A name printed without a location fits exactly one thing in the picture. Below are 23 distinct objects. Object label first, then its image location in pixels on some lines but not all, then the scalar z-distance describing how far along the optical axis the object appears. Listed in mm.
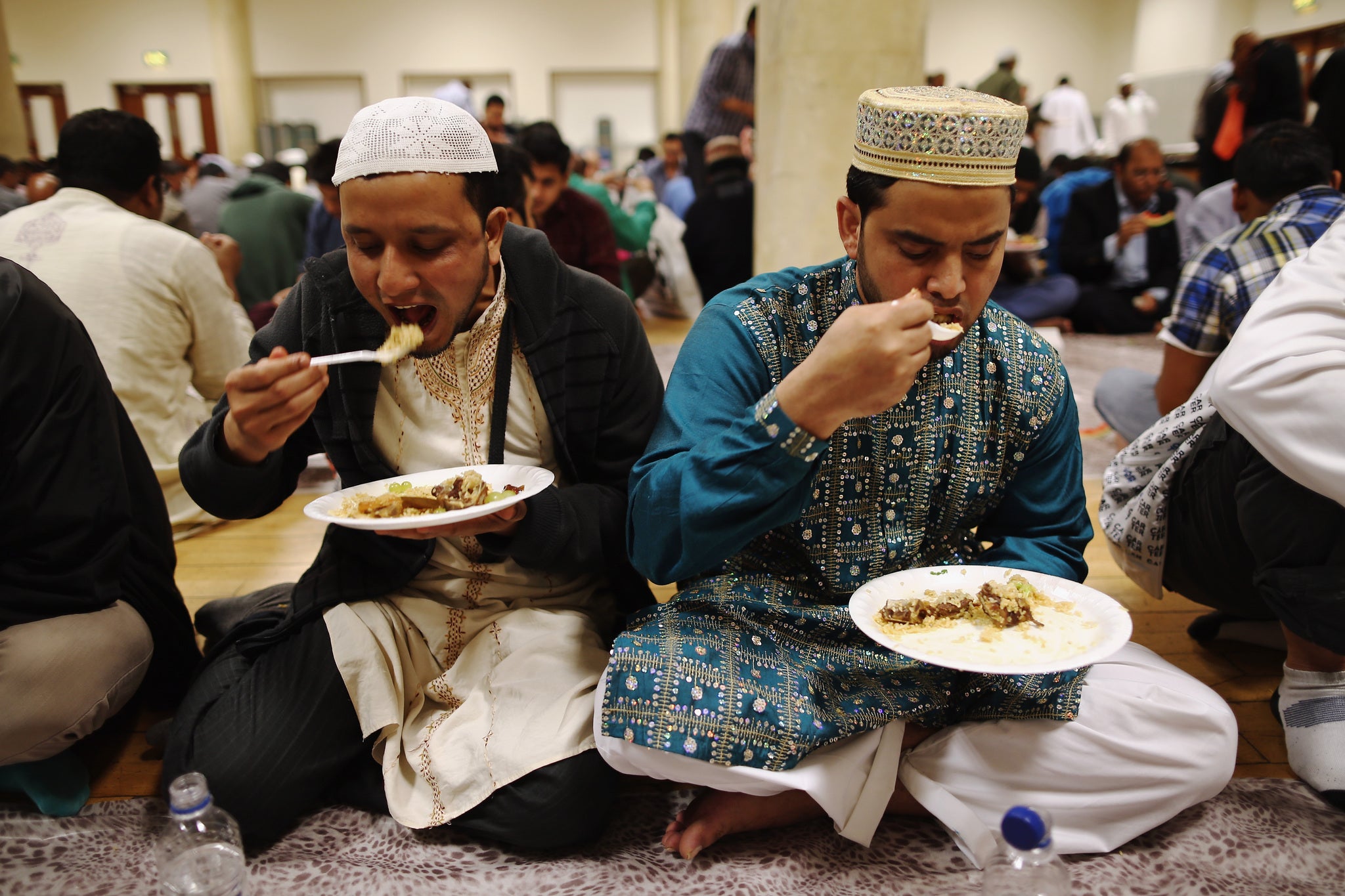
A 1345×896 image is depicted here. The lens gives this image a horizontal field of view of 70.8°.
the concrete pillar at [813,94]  4125
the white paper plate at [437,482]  1358
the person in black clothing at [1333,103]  4129
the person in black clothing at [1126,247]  6527
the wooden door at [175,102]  16219
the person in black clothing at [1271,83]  5957
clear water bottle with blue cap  1149
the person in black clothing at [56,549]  1644
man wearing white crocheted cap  1568
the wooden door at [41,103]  16078
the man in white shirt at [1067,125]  10828
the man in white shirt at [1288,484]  1646
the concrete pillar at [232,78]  15555
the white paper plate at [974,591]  1322
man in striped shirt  6543
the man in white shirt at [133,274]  2828
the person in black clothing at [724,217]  6008
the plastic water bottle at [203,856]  1352
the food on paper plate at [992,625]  1422
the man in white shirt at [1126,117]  10711
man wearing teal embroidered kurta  1425
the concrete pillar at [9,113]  8445
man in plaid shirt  2721
